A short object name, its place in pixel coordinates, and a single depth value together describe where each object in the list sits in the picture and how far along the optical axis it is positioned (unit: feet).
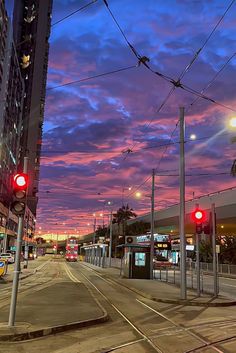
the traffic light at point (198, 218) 68.85
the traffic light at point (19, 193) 36.73
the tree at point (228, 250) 182.39
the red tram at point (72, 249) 285.56
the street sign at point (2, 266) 99.04
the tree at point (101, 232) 435.29
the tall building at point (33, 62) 517.14
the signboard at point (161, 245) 121.49
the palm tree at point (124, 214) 357.41
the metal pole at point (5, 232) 262.02
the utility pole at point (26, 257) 174.40
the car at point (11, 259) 192.28
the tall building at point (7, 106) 291.99
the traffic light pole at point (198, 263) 68.12
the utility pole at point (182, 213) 63.90
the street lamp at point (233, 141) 53.18
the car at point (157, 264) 170.30
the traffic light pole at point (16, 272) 35.42
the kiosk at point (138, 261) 110.63
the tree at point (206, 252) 200.93
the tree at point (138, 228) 309.83
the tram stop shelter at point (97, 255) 202.39
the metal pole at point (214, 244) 69.34
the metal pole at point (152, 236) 108.58
